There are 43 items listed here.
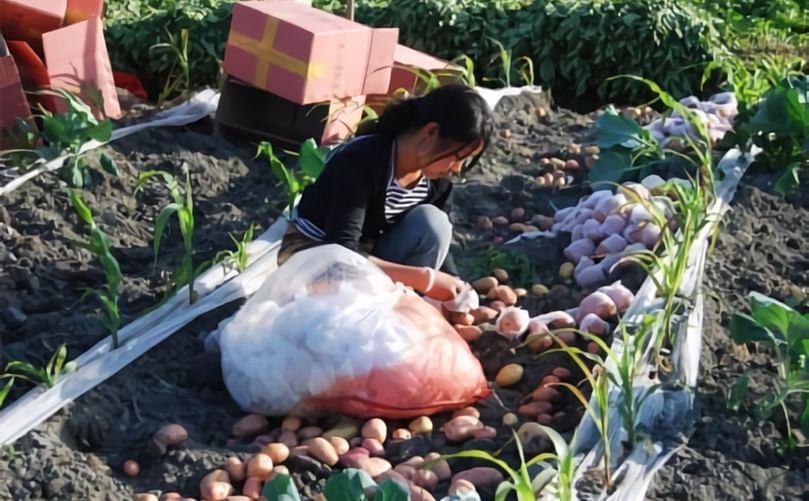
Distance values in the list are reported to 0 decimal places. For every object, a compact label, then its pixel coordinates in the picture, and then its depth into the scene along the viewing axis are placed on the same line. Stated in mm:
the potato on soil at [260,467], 2186
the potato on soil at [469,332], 2745
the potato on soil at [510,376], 2586
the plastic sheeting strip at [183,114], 3807
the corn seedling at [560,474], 1933
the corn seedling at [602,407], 2143
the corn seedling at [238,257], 2980
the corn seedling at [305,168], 3234
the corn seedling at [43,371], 2395
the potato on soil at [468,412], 2441
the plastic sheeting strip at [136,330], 2348
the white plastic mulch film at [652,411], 2203
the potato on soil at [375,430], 2338
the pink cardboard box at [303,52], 3693
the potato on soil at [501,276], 3094
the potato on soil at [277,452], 2236
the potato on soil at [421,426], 2391
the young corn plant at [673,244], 2605
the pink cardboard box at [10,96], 3631
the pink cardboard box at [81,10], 4074
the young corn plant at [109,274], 2555
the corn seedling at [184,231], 2711
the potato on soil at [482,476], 2176
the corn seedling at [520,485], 1817
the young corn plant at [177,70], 4406
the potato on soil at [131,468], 2250
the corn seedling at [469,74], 4082
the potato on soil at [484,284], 3010
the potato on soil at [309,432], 2367
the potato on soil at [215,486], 2141
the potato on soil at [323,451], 2238
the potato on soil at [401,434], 2367
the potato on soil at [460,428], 2352
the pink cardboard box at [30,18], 3879
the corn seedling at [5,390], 2279
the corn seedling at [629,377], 2223
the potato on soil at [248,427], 2391
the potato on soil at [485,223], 3436
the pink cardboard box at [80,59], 3855
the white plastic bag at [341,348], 2354
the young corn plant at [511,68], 4289
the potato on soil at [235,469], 2209
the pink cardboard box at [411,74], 4059
